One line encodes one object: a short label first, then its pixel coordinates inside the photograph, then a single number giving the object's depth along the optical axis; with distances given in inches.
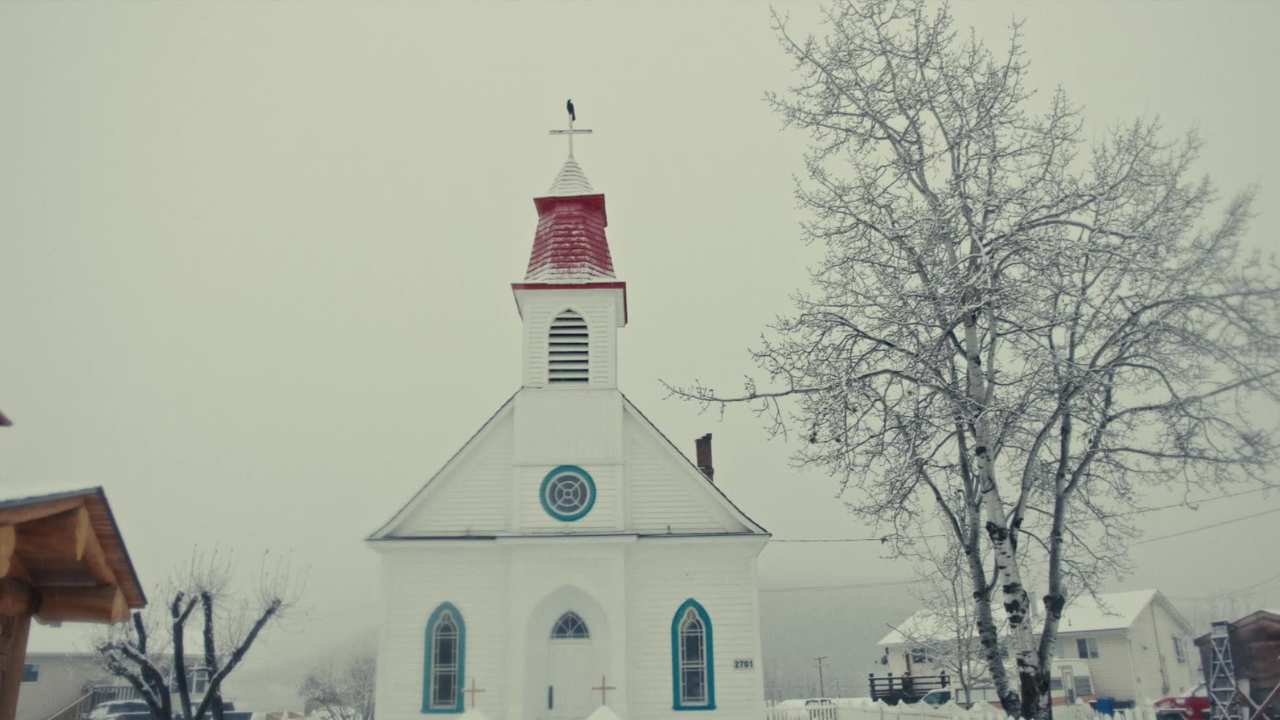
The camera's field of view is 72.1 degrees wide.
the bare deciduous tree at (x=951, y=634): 1198.9
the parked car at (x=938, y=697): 1247.5
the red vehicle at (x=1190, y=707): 895.7
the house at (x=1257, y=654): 590.2
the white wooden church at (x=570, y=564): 725.3
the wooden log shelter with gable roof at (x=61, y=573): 272.8
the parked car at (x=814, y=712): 1165.1
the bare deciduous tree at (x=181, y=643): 831.1
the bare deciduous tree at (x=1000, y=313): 395.5
